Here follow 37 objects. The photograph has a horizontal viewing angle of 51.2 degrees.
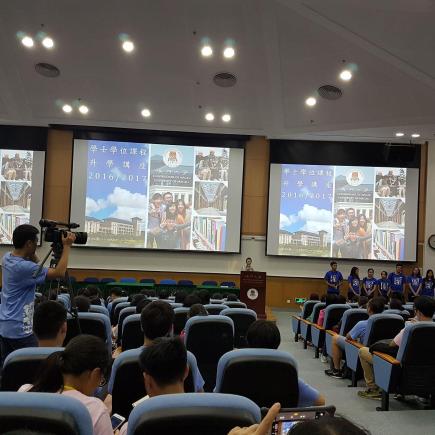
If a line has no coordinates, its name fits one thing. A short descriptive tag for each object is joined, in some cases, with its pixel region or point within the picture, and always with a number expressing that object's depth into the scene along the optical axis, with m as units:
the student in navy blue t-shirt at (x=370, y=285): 11.71
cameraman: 2.99
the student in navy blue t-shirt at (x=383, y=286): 11.70
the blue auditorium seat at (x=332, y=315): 6.21
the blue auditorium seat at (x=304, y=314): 8.00
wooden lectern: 9.45
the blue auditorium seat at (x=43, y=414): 1.28
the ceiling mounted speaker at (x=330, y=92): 9.55
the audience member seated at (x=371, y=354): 4.33
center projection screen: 12.30
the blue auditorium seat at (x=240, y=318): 4.75
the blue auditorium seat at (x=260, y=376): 2.28
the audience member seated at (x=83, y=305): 4.32
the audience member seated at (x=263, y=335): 2.66
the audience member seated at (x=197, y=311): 4.13
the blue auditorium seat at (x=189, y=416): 1.34
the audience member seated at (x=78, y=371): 1.60
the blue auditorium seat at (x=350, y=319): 5.52
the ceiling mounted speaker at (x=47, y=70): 9.76
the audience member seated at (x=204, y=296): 6.86
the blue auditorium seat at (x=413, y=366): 3.99
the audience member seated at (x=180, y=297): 6.74
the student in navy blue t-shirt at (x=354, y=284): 11.75
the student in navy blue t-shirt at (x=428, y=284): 11.45
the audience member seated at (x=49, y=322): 2.56
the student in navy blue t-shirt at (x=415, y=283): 11.75
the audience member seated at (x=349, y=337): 4.96
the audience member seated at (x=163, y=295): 7.73
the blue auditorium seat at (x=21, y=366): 2.03
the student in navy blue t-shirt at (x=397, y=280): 11.81
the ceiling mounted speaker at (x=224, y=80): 9.70
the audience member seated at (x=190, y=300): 5.46
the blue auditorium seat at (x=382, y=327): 4.67
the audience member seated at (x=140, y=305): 4.49
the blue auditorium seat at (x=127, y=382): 2.22
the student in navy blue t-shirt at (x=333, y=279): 11.80
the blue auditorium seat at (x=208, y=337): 3.67
